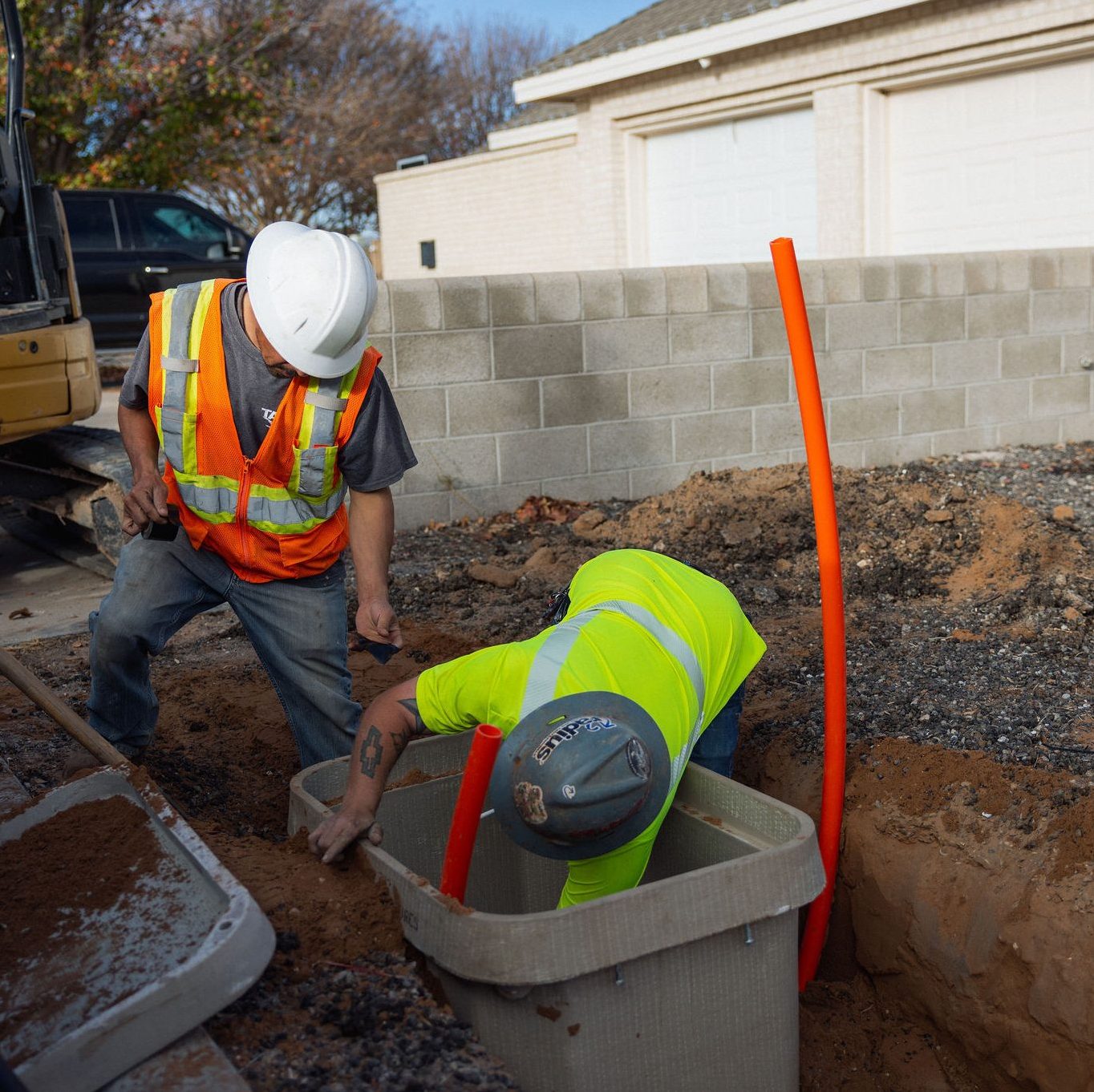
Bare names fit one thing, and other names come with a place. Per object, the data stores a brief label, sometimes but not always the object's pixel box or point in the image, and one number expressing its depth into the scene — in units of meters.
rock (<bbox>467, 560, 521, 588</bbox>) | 5.96
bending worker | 2.39
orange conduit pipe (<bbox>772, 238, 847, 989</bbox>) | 3.21
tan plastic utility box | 2.44
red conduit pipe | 2.42
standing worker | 3.25
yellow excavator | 6.05
